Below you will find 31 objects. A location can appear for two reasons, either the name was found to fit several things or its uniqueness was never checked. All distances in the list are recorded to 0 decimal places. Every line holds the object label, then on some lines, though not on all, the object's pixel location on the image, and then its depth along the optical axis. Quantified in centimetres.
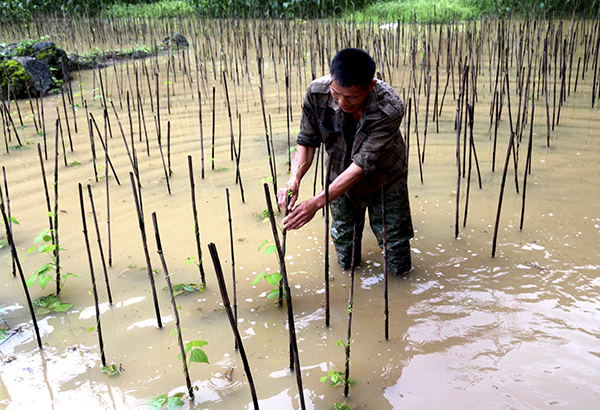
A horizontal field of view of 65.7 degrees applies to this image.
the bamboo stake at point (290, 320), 140
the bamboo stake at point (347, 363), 158
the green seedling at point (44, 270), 196
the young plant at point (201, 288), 224
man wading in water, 178
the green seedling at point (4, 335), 192
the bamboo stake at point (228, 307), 121
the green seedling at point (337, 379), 163
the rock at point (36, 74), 517
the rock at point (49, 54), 569
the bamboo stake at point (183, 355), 156
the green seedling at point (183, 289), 222
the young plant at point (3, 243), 257
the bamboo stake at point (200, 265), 216
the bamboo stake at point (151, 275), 176
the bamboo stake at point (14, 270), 224
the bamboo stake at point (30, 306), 181
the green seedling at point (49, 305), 210
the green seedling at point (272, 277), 197
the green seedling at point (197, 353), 153
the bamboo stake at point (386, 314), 175
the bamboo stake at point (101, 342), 172
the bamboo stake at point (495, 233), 234
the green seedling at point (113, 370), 175
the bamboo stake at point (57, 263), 214
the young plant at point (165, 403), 160
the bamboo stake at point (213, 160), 353
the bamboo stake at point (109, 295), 207
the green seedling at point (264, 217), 287
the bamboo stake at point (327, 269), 155
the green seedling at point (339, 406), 157
